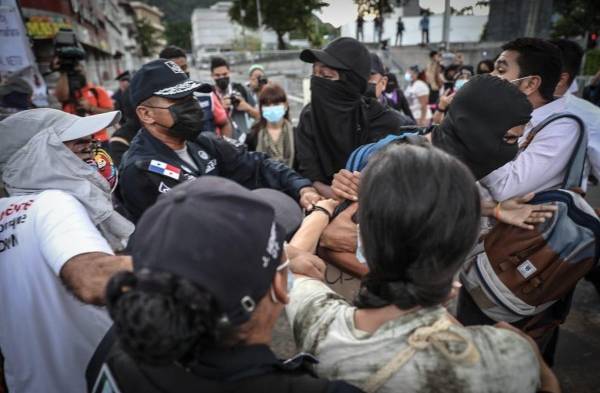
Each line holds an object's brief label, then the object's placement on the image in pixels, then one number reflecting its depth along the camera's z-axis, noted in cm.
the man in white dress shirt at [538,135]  182
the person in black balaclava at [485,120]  156
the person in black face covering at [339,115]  253
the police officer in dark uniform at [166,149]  208
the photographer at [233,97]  552
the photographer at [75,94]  521
